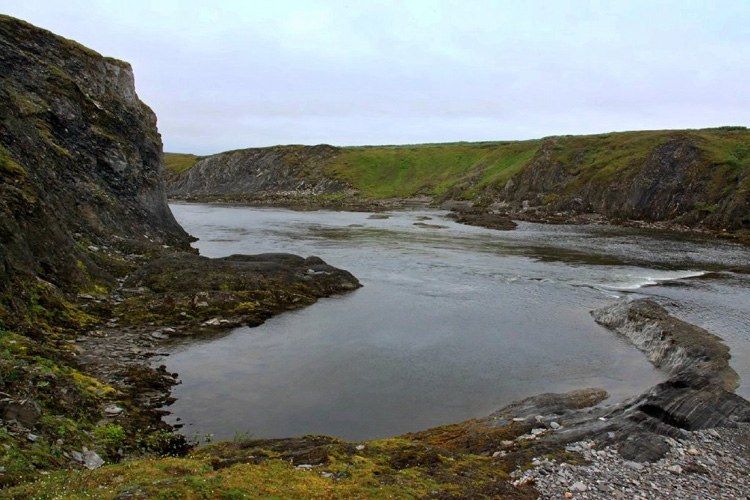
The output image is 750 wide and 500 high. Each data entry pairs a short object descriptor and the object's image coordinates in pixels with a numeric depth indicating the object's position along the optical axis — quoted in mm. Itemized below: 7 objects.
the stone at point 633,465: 16511
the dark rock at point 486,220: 96312
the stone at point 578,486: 14906
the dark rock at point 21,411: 14906
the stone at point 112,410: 19672
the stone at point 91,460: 15367
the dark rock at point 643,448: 17141
